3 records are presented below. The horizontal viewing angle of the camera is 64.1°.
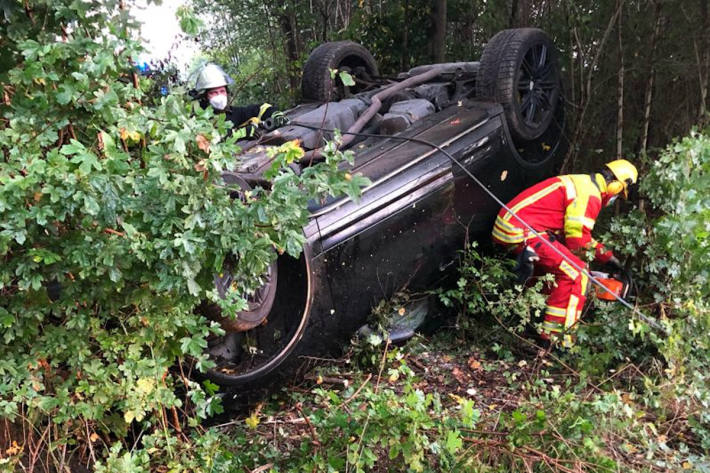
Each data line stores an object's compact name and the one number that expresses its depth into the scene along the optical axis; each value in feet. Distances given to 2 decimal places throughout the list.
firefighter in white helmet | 14.33
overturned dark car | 9.46
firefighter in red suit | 12.44
